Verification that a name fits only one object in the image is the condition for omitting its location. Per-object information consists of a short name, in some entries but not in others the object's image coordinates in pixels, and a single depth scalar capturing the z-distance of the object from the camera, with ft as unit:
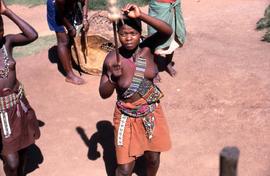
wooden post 6.03
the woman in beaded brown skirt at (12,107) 12.16
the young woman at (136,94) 11.12
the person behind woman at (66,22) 19.47
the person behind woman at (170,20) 19.15
